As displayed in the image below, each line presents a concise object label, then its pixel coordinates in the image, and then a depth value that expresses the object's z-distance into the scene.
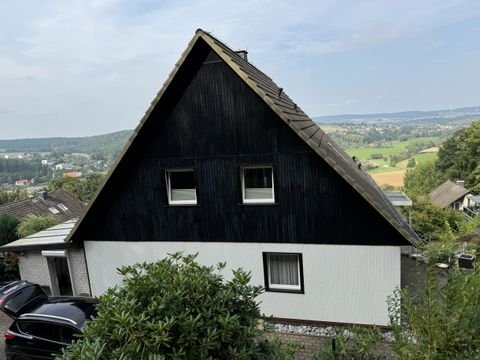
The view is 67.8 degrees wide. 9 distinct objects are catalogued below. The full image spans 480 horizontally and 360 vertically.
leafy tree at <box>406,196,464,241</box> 35.00
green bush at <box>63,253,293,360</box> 3.72
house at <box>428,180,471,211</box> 60.62
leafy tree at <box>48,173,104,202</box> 65.57
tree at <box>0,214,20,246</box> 17.94
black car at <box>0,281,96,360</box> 8.30
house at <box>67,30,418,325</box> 9.34
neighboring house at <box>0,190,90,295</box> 12.14
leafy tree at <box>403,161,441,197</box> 81.19
